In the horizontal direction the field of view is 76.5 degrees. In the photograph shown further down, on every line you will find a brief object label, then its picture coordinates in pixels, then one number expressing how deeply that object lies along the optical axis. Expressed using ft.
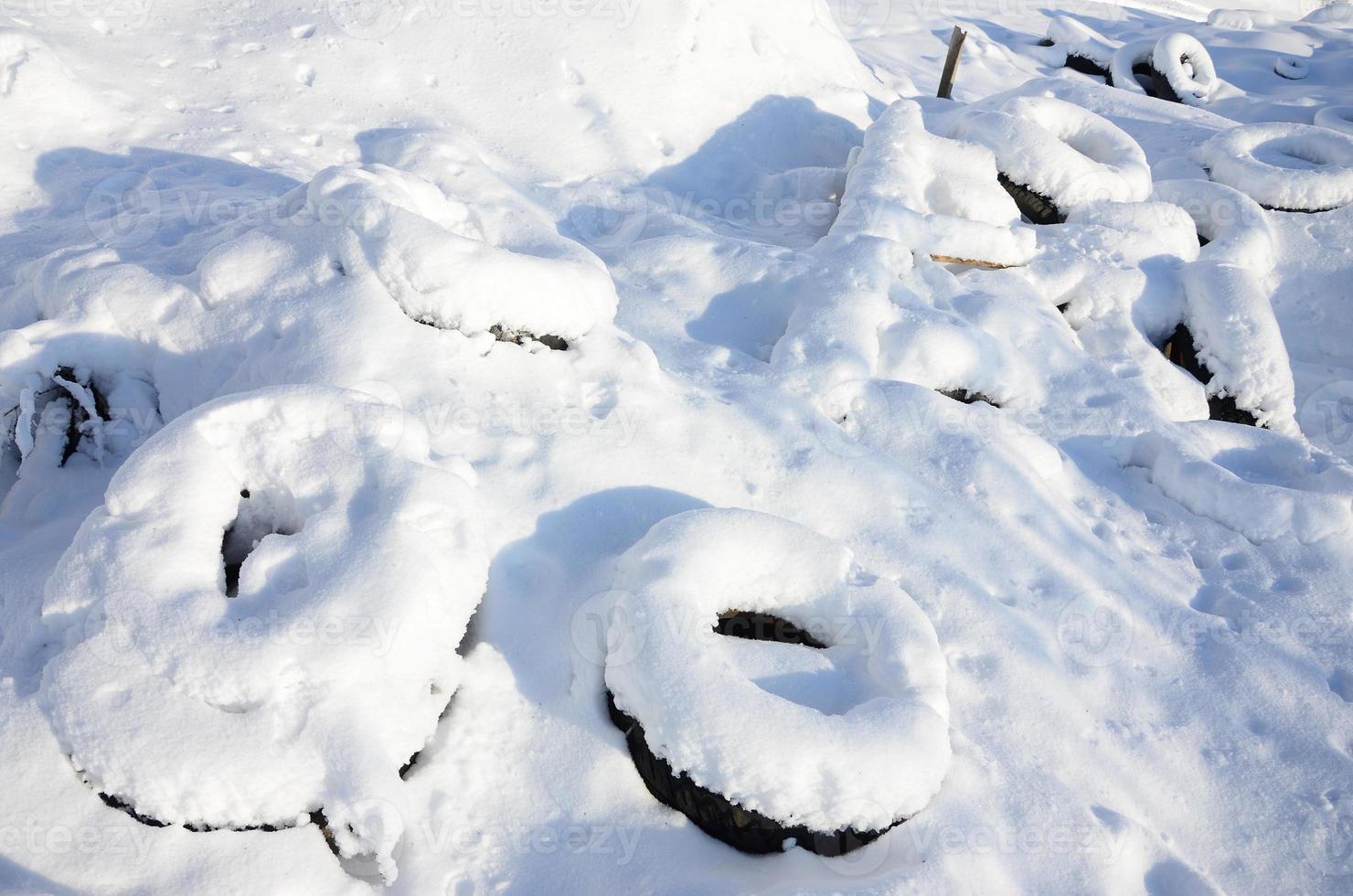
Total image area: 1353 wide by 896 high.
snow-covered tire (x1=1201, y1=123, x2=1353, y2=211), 20.74
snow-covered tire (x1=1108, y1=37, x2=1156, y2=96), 31.71
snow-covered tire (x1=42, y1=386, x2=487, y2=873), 7.55
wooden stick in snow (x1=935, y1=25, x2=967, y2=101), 26.28
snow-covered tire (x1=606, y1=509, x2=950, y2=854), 7.93
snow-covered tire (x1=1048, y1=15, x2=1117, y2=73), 34.22
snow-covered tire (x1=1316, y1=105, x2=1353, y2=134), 25.08
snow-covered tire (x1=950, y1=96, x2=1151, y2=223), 19.03
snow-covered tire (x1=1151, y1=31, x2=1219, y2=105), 29.66
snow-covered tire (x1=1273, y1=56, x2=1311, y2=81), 32.91
